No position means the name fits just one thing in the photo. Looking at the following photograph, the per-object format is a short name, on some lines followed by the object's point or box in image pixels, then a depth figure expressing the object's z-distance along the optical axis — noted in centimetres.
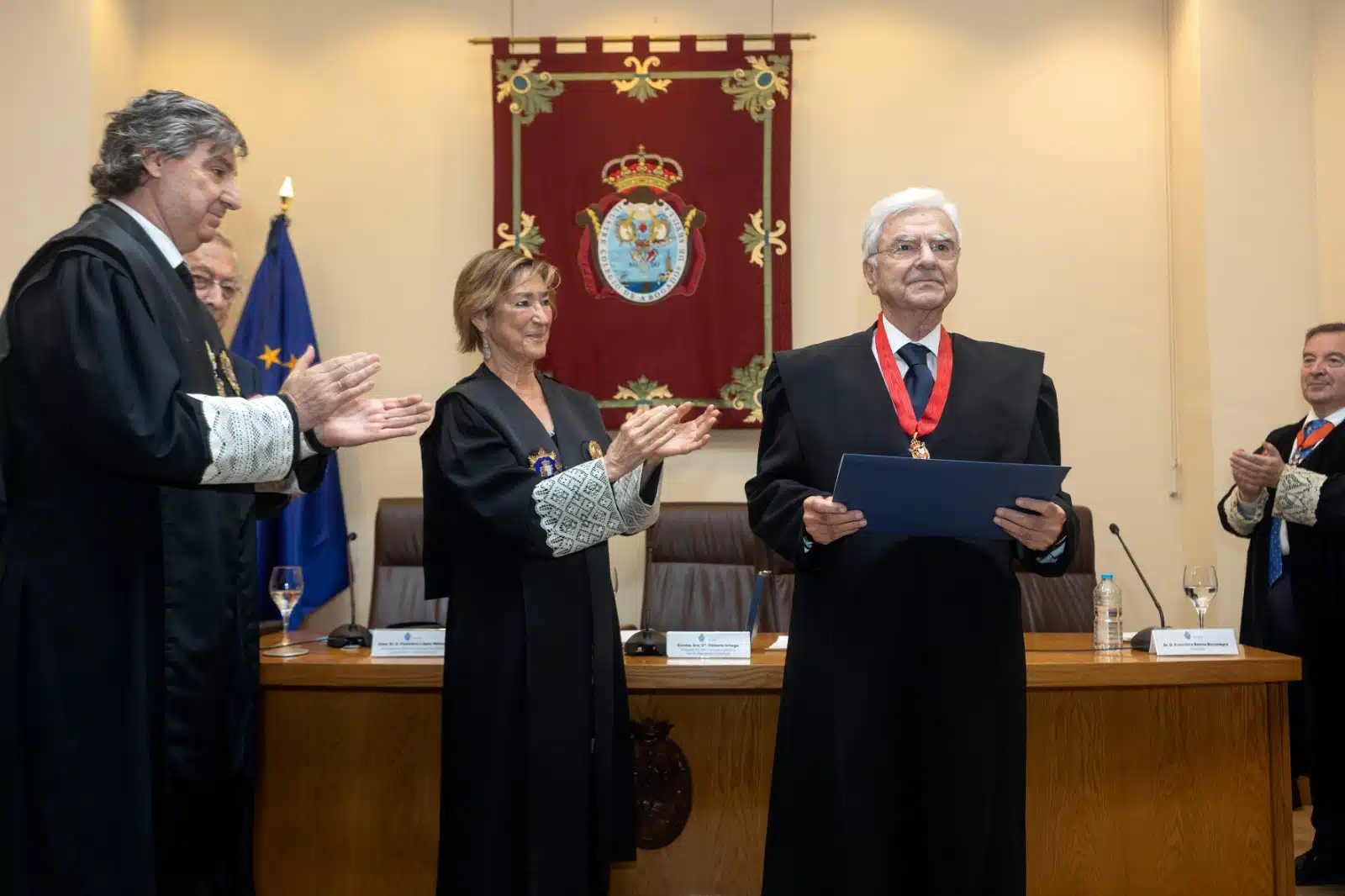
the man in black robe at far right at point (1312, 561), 338
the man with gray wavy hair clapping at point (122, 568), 160
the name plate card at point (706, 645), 271
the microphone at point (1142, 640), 282
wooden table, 267
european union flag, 452
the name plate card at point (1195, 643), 272
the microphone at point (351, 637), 290
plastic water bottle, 288
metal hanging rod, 478
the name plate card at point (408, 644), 274
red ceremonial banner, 474
